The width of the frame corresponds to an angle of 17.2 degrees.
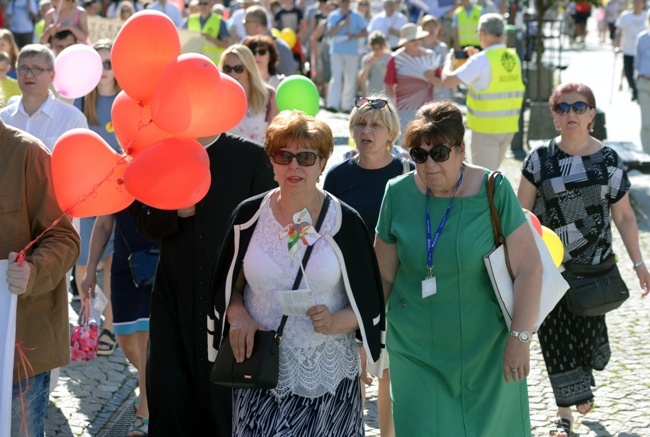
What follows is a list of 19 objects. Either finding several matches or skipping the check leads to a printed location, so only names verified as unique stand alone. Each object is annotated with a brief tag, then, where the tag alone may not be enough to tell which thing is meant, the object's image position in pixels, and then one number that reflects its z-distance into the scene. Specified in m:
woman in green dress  8.50
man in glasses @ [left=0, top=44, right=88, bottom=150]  13.35
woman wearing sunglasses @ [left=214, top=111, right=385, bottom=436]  7.86
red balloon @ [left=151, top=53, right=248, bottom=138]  8.31
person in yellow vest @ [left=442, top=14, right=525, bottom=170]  20.23
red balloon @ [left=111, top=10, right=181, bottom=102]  8.68
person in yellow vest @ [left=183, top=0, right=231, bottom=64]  29.11
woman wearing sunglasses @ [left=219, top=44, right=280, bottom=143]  13.94
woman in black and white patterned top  11.34
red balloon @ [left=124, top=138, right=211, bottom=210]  8.26
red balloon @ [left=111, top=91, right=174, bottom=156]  8.87
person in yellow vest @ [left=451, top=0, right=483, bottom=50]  37.23
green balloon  14.37
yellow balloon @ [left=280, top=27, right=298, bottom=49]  35.12
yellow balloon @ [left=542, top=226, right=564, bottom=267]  10.42
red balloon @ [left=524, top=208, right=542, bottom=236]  9.29
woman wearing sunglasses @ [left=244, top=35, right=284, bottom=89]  18.02
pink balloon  13.87
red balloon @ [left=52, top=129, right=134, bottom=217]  8.24
